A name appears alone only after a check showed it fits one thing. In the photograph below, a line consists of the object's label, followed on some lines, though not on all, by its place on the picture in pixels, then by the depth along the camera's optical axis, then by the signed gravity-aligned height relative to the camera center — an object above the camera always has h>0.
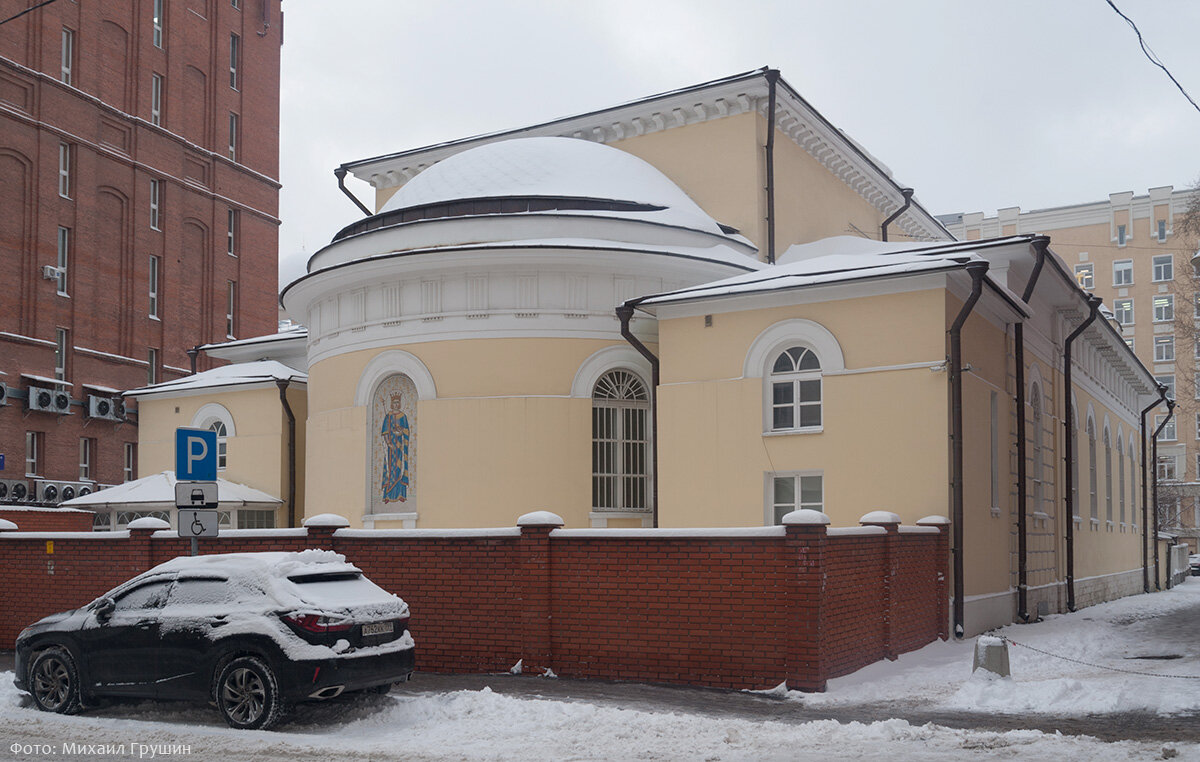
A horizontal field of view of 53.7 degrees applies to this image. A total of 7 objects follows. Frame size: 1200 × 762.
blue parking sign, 12.44 +0.00
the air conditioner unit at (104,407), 36.47 +1.49
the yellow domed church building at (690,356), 16.70 +1.57
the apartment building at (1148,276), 65.25 +10.26
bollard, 11.91 -2.04
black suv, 9.90 -1.61
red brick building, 35.34 +8.26
